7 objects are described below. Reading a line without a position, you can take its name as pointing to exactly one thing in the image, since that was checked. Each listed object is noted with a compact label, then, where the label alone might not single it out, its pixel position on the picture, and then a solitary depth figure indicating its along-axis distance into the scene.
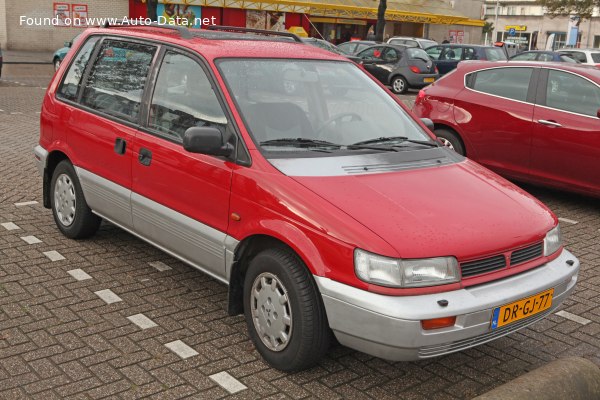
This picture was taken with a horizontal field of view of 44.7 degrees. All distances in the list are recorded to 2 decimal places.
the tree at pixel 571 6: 51.34
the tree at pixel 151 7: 26.53
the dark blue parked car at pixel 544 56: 21.47
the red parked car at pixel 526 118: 7.76
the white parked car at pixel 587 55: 22.22
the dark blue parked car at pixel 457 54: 23.80
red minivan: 3.55
